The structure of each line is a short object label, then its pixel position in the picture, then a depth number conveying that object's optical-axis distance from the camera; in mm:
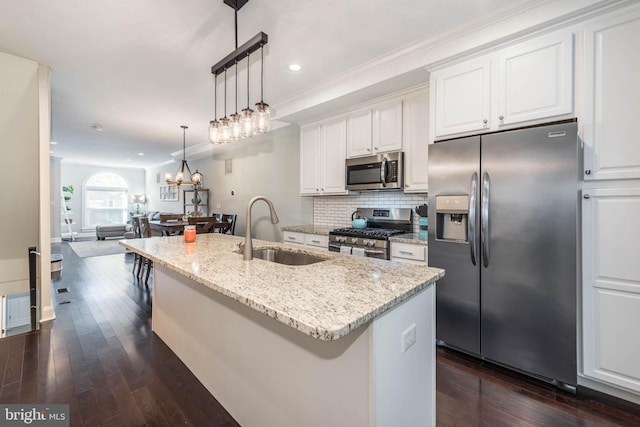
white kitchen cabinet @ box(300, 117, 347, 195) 3523
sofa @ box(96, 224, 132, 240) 8859
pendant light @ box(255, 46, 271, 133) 2018
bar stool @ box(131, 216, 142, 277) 4597
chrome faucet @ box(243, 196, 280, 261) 1757
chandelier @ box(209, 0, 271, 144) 1713
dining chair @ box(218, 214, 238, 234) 5211
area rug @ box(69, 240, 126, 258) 6613
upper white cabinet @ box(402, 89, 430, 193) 2762
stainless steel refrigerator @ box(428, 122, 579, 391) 1765
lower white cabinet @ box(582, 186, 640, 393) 1647
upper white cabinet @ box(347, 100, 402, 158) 2969
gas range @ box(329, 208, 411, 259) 2795
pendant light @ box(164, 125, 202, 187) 5500
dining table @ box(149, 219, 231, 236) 4633
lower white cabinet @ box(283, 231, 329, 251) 3470
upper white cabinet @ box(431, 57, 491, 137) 2145
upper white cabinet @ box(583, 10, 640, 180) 1646
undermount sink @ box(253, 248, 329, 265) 2043
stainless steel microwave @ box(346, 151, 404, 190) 2916
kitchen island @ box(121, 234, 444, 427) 986
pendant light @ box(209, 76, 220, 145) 2238
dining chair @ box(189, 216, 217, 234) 4484
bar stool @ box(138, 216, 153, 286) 4320
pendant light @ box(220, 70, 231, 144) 2201
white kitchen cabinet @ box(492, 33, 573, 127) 1826
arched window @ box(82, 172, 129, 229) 10148
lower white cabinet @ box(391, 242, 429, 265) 2523
